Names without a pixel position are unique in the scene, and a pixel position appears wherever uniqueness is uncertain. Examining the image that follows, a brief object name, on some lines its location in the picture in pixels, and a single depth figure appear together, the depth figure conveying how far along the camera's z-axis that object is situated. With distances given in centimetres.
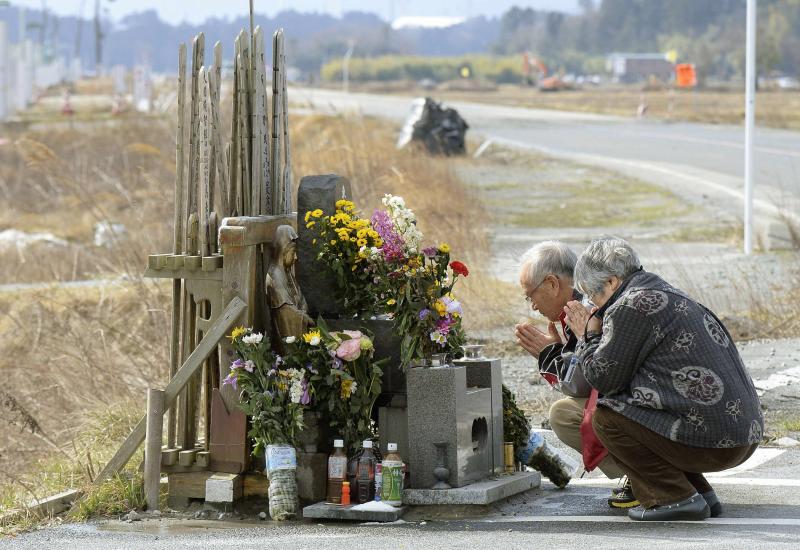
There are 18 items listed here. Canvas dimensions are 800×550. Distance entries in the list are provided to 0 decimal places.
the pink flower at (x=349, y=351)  1473
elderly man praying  1429
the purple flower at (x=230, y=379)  1498
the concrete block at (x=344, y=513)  1420
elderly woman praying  1307
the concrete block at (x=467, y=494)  1440
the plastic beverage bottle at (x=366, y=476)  1455
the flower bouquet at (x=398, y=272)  1483
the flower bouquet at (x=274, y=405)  1466
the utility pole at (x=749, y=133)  3519
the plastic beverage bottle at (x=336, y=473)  1455
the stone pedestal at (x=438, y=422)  1455
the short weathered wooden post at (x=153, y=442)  1535
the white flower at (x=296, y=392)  1465
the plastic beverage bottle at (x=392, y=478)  1426
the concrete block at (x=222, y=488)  1512
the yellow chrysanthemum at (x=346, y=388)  1484
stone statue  1516
